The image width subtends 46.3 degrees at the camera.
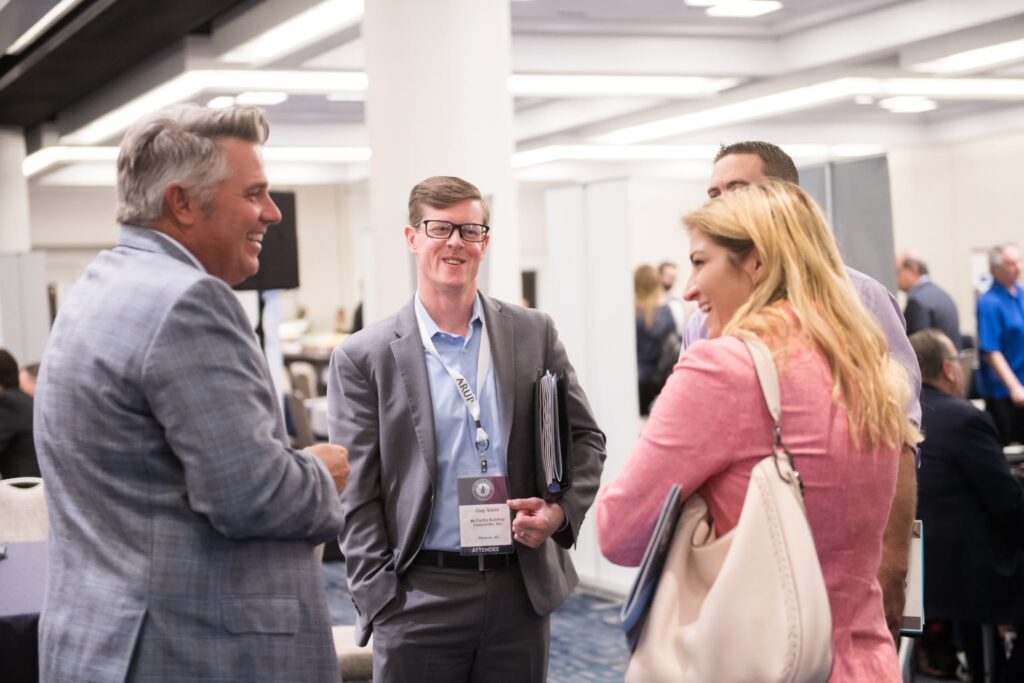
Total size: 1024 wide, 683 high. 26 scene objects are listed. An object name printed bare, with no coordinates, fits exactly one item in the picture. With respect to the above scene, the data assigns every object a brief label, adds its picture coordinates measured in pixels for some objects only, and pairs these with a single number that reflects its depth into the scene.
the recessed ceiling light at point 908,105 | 12.47
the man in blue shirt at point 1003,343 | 8.43
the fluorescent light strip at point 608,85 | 9.69
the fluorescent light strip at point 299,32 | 7.08
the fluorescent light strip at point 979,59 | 8.81
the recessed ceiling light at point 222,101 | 10.62
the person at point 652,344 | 8.59
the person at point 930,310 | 7.80
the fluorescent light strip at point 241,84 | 8.88
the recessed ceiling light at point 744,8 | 8.20
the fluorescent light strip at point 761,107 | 10.22
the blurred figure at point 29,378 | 7.01
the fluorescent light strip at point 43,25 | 7.44
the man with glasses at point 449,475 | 2.52
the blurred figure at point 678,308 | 9.98
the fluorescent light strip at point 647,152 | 14.30
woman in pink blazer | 1.67
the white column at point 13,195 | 12.45
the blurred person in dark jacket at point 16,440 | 5.91
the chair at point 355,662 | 3.68
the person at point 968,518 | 4.10
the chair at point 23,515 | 4.11
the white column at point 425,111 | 4.80
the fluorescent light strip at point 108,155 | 13.10
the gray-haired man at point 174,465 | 1.68
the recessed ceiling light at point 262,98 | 10.52
